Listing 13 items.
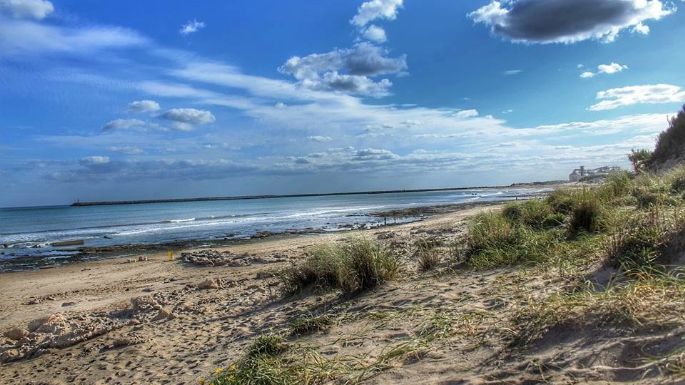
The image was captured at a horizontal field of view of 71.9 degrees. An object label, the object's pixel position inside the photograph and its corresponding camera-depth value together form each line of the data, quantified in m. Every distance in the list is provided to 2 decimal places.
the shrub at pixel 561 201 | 9.73
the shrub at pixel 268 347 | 4.38
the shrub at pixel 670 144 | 19.36
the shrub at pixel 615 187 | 9.77
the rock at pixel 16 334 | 6.98
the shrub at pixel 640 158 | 20.67
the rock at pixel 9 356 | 6.20
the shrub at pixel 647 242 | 4.56
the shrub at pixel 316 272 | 7.07
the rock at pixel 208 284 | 9.57
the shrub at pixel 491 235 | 7.29
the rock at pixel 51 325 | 6.91
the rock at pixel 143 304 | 7.93
